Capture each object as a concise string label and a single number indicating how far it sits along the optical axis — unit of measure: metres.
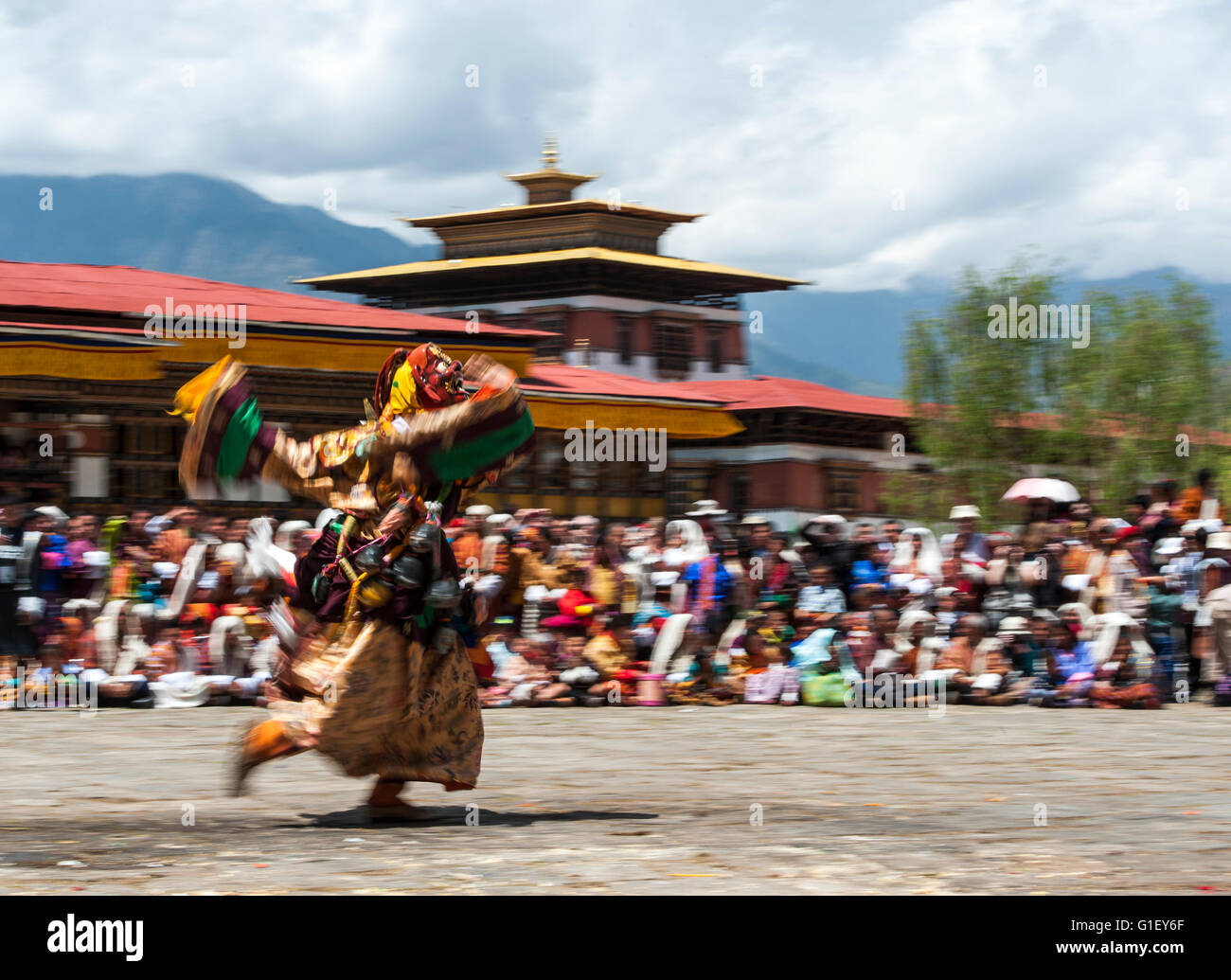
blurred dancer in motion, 7.02
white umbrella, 18.59
